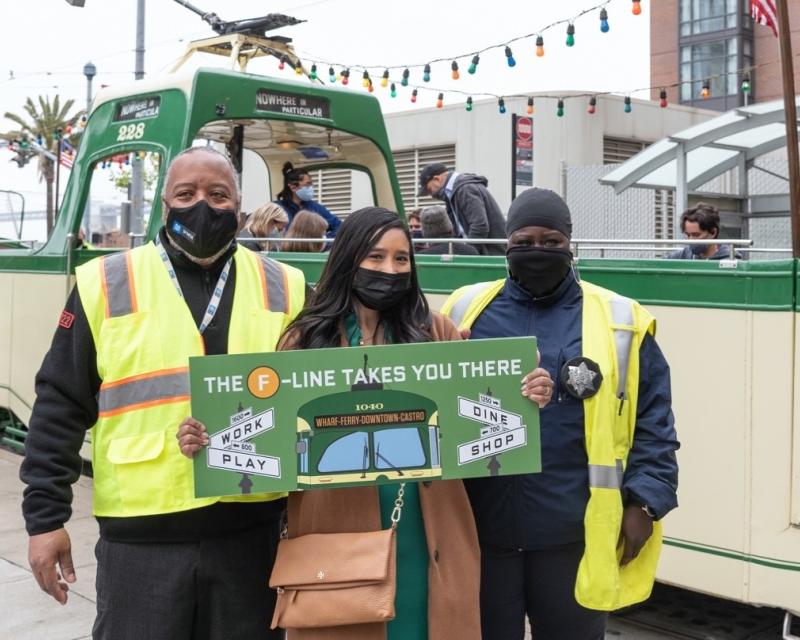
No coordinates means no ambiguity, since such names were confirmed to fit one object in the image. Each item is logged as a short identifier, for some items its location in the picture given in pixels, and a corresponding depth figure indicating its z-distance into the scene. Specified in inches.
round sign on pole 569.7
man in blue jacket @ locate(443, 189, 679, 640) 119.0
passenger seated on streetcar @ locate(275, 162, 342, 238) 317.7
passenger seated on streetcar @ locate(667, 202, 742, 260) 296.5
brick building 1863.9
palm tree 1773.6
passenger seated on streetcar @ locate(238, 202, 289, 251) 298.4
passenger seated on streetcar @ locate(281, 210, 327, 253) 281.7
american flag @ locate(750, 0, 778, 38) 422.3
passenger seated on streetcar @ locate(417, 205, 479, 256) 291.1
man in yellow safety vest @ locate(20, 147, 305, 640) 112.3
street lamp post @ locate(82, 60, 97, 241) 312.7
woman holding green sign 112.3
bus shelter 466.0
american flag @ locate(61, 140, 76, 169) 951.8
